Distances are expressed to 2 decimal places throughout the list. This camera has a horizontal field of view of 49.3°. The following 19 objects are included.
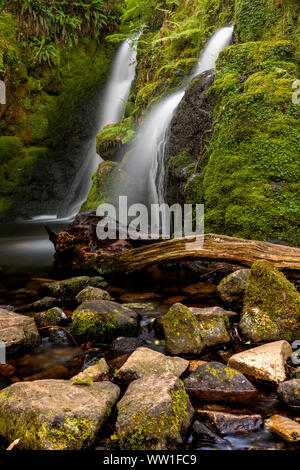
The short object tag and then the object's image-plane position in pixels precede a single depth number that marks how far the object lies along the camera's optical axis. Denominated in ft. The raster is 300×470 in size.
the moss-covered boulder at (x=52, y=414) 5.61
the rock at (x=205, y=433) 6.12
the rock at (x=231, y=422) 6.33
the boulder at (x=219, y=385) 7.36
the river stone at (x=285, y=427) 6.05
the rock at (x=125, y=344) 9.91
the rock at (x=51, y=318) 11.57
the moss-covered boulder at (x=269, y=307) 9.97
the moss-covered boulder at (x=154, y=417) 5.73
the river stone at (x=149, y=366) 7.96
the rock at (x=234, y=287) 13.46
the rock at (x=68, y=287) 15.02
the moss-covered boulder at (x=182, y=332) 9.44
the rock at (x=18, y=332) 9.84
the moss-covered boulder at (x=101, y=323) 10.56
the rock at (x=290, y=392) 7.00
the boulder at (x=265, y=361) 7.88
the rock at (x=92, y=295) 13.22
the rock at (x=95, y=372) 7.74
